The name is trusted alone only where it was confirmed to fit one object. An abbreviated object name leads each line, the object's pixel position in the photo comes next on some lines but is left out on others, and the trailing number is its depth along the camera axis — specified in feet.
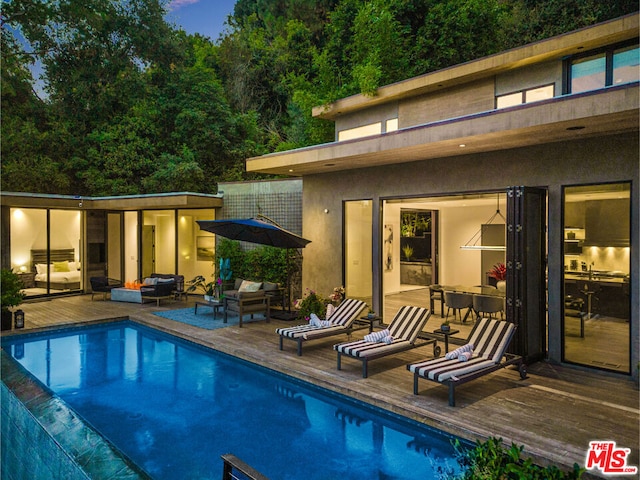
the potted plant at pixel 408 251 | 54.51
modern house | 21.27
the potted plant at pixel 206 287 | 42.19
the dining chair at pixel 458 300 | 32.37
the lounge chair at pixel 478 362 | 18.61
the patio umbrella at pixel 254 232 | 32.45
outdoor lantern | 33.14
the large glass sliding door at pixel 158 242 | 51.83
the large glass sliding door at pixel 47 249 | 46.01
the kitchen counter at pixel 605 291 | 21.88
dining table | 33.01
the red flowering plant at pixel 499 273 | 36.96
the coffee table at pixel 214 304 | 37.47
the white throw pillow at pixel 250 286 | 37.01
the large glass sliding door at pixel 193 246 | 50.47
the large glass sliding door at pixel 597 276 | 21.86
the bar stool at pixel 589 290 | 23.29
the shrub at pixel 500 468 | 8.46
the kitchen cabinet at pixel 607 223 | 21.79
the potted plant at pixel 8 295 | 32.32
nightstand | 46.03
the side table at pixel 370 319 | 27.68
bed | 47.16
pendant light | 47.26
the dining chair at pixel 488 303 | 30.27
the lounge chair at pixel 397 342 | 22.18
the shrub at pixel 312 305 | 33.57
